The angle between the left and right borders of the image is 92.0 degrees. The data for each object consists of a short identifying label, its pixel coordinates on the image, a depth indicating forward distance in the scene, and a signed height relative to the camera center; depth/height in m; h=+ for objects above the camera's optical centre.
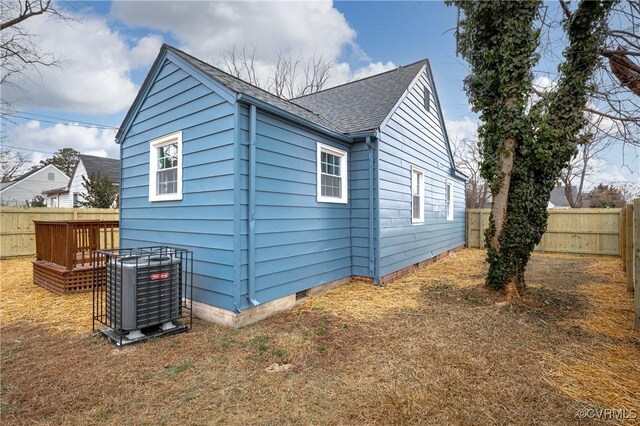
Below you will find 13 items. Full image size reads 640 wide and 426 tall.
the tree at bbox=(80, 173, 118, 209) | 15.30 +0.86
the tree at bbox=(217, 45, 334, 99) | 20.33 +9.54
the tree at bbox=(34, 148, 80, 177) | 34.47 +5.62
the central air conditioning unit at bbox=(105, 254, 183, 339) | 3.61 -1.00
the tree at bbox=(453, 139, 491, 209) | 23.28 +3.50
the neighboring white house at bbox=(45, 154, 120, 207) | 22.91 +2.76
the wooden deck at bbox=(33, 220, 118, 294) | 5.93 -0.91
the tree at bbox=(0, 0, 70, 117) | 11.00 +6.17
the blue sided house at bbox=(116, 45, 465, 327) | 4.31 +0.45
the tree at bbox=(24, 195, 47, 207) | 21.56 +0.58
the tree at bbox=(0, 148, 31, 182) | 22.36 +3.60
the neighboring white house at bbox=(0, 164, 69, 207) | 27.20 +2.34
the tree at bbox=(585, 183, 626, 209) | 23.82 +1.34
